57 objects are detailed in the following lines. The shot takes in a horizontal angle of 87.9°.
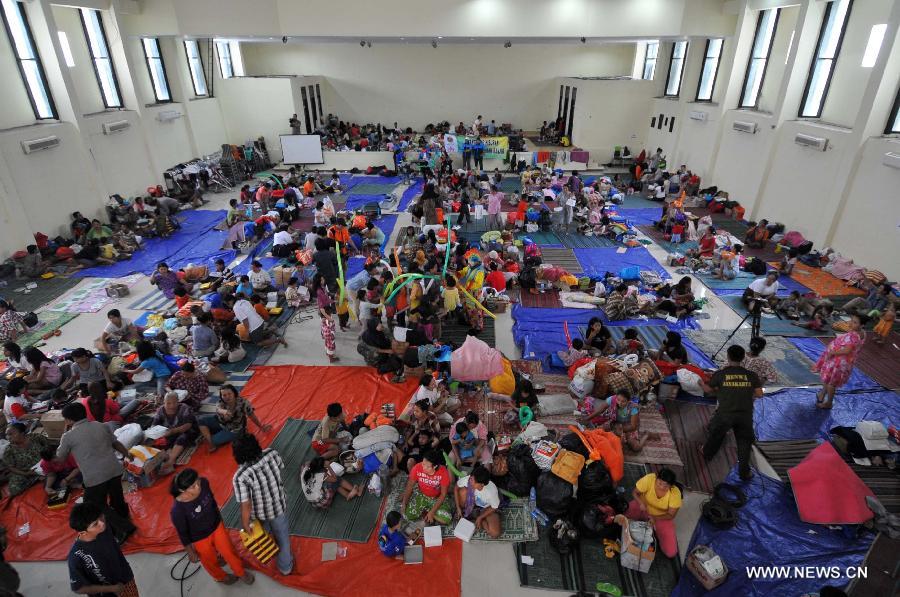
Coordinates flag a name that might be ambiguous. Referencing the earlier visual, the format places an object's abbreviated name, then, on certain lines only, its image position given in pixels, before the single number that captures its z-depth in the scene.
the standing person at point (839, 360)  6.06
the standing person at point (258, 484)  3.94
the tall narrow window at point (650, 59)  20.67
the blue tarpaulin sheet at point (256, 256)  11.23
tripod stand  7.74
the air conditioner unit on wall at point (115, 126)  13.66
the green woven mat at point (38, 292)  9.66
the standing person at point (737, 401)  5.30
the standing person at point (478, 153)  19.48
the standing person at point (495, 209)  13.50
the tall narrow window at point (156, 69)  16.19
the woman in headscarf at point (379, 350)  7.41
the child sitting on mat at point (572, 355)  7.29
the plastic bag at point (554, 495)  4.93
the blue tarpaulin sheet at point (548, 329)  7.93
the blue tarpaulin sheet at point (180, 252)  11.25
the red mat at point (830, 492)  4.90
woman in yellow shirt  4.45
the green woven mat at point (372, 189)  17.09
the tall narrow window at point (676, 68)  18.22
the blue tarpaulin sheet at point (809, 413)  6.32
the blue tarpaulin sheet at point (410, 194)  15.80
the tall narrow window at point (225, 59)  20.27
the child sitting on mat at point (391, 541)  4.68
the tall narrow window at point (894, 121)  9.87
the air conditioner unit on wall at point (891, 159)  9.30
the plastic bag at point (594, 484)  4.96
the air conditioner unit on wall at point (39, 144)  11.04
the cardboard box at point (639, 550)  4.45
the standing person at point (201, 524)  3.80
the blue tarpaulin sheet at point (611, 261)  10.95
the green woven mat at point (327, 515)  5.01
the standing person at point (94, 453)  4.50
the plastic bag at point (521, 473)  5.30
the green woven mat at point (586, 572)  4.45
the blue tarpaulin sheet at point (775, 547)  4.45
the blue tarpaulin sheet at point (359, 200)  15.51
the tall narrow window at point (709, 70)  16.20
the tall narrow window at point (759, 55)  13.98
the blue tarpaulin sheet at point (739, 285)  9.95
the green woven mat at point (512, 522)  4.91
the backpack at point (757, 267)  10.58
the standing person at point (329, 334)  7.73
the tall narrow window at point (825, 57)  11.39
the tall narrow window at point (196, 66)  18.25
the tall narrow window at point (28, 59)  11.17
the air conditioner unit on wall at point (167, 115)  16.11
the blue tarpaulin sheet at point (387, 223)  13.45
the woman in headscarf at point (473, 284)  8.59
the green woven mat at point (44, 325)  8.45
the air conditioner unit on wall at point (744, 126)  13.65
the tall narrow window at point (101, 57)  13.83
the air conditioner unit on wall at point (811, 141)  11.10
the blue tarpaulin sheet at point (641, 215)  14.22
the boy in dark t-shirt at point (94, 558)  3.41
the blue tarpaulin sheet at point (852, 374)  7.10
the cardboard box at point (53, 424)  5.95
